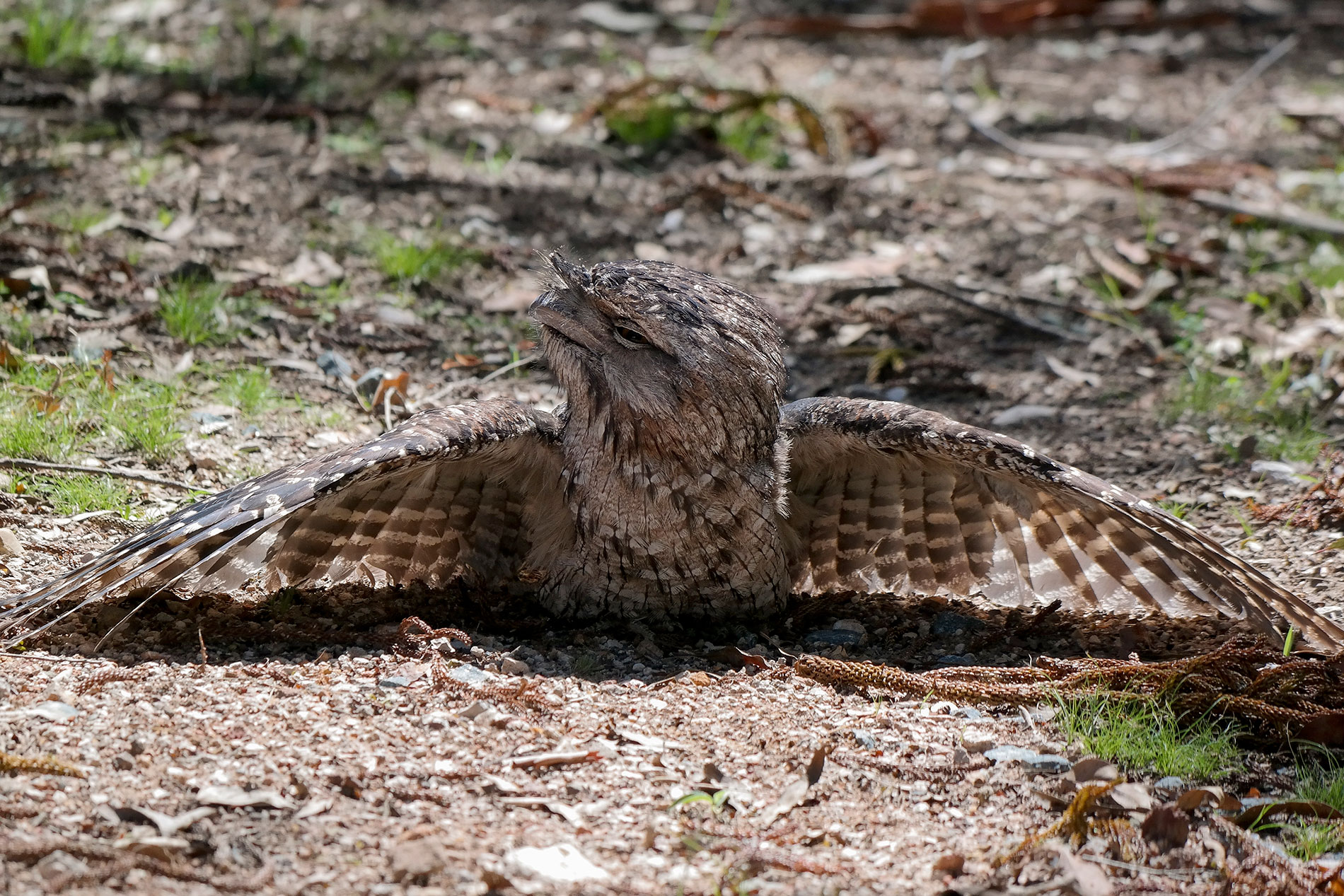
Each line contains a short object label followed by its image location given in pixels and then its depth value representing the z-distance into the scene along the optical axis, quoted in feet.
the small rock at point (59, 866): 16.76
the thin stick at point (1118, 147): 58.54
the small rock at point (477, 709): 22.61
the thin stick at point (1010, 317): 43.83
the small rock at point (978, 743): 22.74
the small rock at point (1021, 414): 38.63
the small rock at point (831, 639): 28.73
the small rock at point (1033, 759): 22.08
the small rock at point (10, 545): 27.04
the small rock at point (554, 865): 17.84
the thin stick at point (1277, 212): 49.80
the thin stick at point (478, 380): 37.35
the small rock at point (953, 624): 29.40
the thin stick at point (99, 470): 29.66
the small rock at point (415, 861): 17.42
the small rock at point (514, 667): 25.09
